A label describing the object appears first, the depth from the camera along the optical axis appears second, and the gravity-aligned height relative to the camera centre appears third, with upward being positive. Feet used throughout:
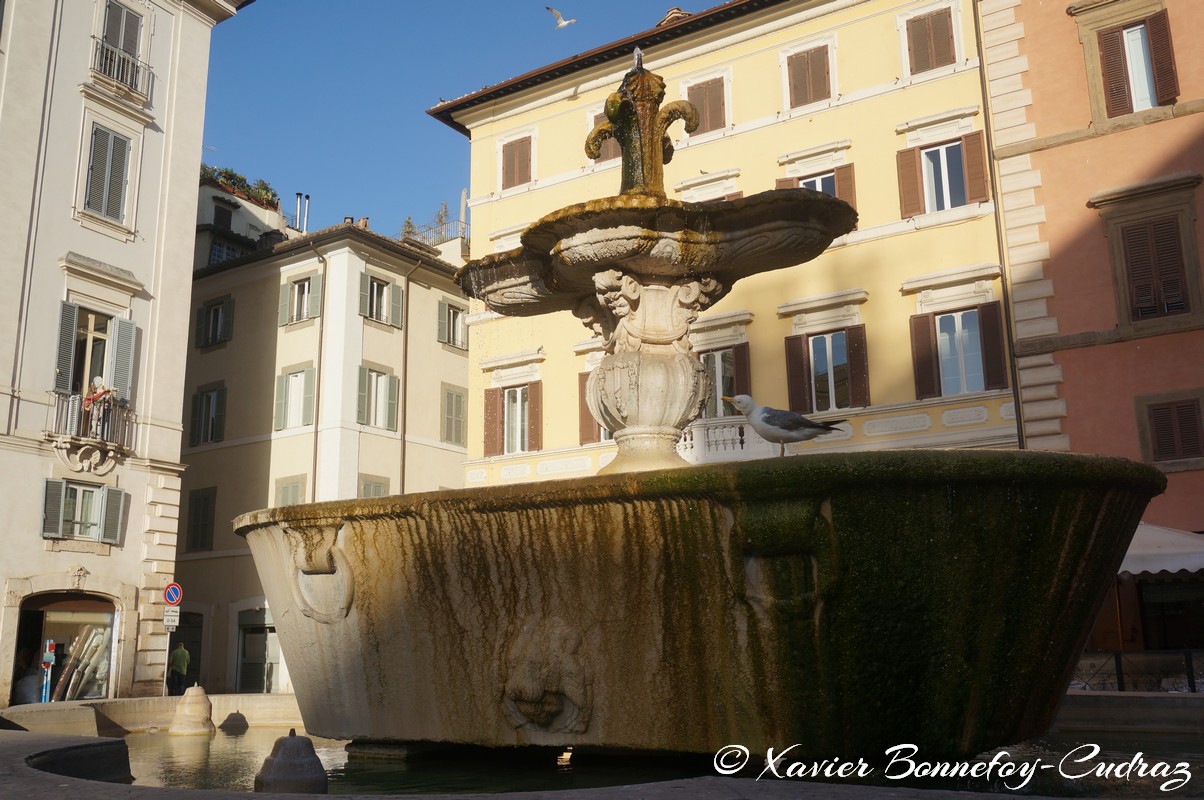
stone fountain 17.03 +0.46
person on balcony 68.95 +14.49
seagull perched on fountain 23.97 +4.39
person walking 76.43 -2.27
